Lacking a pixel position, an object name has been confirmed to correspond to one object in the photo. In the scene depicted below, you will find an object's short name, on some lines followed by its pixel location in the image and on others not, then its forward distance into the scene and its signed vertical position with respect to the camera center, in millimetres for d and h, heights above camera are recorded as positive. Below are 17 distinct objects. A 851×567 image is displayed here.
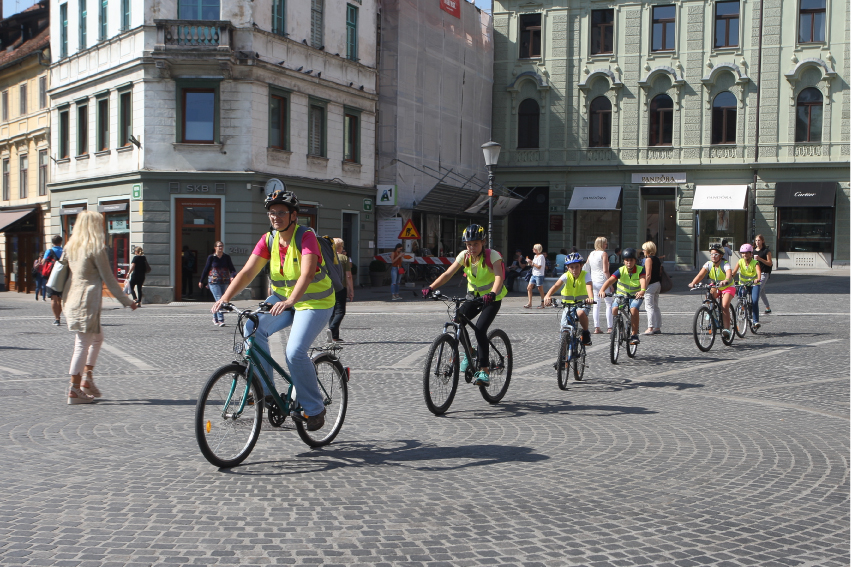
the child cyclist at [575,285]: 10570 -180
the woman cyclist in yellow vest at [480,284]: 8375 -149
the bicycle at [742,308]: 15367 -628
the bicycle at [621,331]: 11914 -821
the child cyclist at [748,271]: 15695 +26
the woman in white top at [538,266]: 24500 +99
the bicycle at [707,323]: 13312 -779
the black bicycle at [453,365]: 7895 -913
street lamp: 23078 +3044
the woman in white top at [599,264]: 14883 +110
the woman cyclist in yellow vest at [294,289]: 6066 -158
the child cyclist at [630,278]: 13227 -108
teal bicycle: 5707 -952
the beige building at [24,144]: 34656 +4850
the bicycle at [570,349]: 9578 -886
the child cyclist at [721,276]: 14295 -64
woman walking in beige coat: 8492 -280
